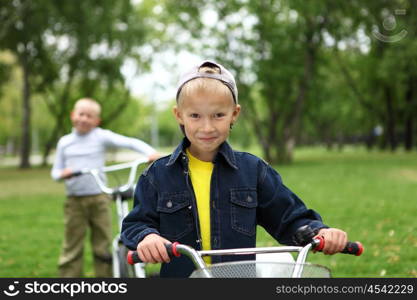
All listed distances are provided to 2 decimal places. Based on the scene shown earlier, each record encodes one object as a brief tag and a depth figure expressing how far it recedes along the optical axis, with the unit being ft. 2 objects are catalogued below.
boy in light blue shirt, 19.67
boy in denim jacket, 8.82
